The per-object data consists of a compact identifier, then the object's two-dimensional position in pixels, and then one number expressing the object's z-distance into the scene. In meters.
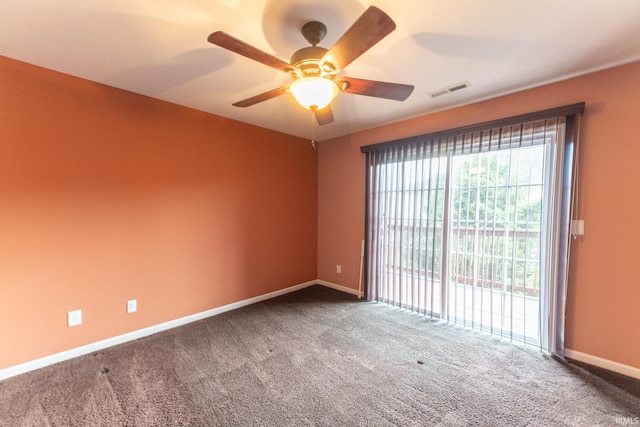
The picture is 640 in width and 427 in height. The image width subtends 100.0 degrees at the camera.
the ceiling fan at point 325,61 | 1.28
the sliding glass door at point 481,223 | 2.37
